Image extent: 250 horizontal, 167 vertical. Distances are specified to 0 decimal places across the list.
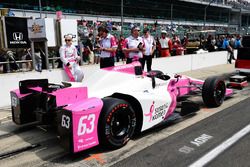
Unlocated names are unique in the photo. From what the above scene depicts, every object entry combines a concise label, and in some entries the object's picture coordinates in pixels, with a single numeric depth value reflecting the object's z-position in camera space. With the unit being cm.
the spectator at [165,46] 1147
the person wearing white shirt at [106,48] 679
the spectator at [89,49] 1208
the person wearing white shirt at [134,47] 725
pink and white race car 354
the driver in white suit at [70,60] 701
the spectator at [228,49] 1655
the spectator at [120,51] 1367
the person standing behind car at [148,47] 816
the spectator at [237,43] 1832
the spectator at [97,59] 1150
